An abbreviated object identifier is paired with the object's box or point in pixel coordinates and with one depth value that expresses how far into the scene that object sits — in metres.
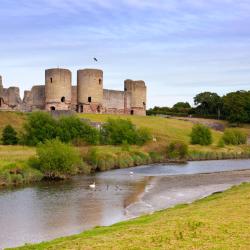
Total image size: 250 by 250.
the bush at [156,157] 54.31
